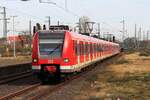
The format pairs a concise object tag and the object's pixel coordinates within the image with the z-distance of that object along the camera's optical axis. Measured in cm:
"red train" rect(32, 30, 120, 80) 2211
